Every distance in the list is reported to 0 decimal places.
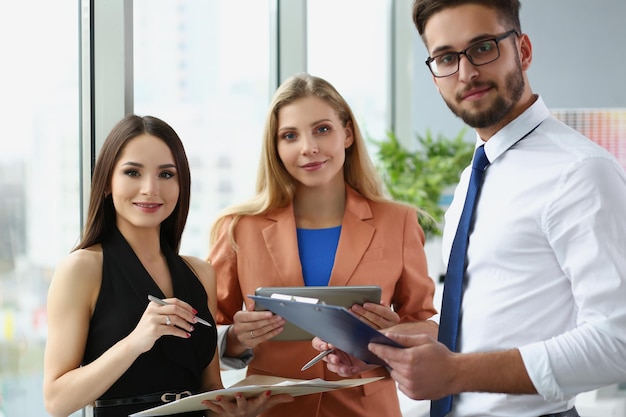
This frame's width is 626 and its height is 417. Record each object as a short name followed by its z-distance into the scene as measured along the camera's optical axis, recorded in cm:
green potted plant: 527
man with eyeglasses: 158
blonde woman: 242
